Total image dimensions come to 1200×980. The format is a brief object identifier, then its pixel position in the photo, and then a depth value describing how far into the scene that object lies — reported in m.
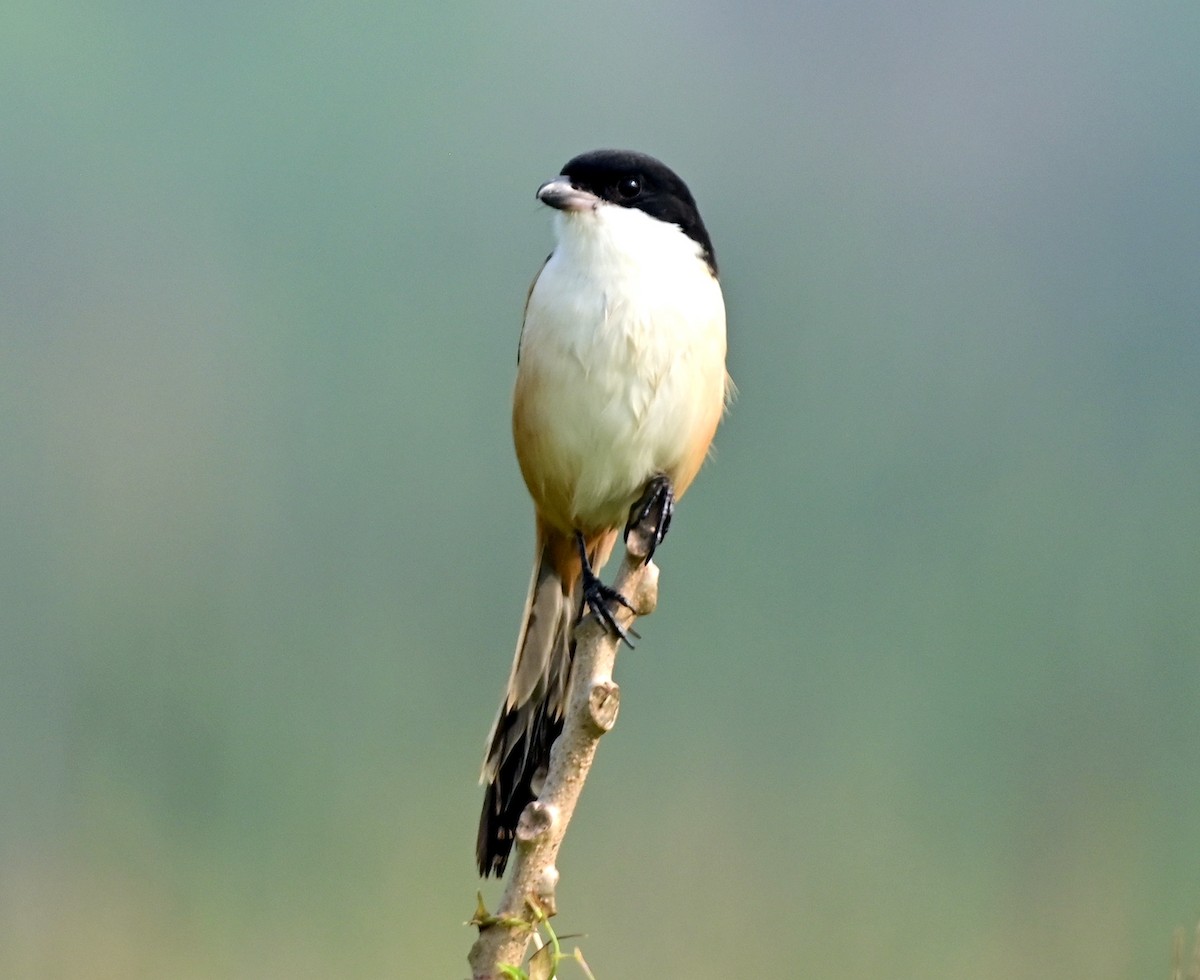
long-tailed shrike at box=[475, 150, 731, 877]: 8.02
